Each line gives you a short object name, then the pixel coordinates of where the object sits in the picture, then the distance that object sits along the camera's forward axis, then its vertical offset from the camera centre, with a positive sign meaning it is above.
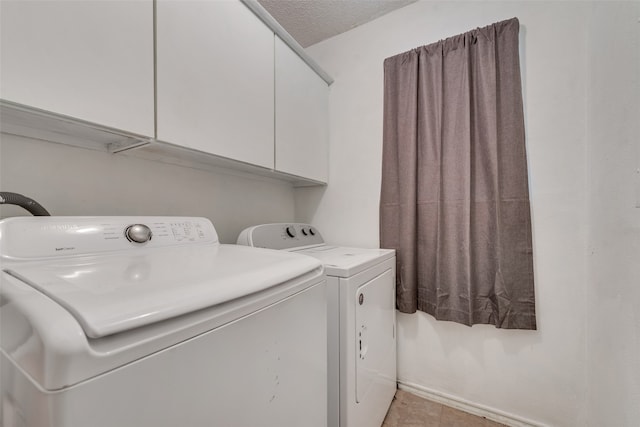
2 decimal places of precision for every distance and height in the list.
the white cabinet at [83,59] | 0.61 +0.45
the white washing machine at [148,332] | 0.30 -0.18
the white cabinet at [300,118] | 1.44 +0.66
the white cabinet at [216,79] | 0.90 +0.60
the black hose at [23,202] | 0.67 +0.05
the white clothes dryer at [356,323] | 0.97 -0.49
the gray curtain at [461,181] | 1.32 +0.20
